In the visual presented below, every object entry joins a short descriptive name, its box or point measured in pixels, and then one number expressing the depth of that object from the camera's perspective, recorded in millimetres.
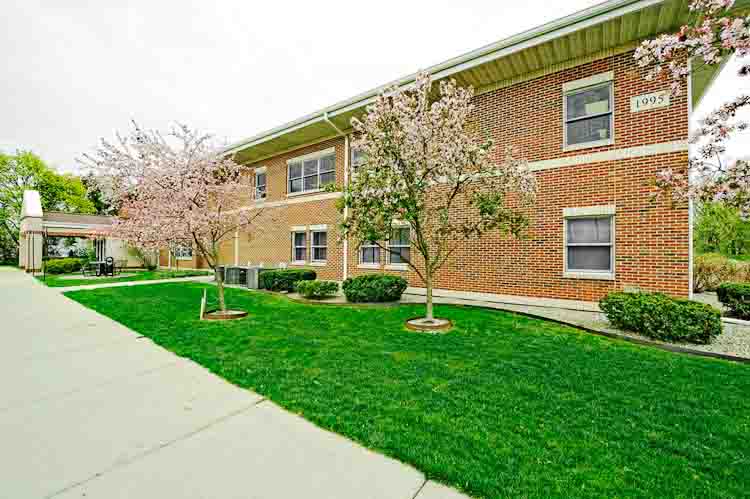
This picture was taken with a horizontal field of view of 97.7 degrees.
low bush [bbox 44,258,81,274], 22188
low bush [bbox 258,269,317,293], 12711
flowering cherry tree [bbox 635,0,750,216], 2879
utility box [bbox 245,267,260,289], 13702
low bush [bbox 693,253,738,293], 11352
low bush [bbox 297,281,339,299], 10211
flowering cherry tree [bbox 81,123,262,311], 7910
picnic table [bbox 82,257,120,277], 19844
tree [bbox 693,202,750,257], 16628
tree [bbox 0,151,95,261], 35844
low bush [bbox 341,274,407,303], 9609
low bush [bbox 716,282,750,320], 7488
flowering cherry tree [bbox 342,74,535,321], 6266
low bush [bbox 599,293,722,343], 5647
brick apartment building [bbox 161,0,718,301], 7562
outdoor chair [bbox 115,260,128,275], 25938
